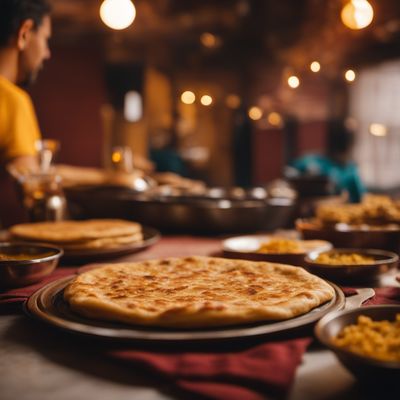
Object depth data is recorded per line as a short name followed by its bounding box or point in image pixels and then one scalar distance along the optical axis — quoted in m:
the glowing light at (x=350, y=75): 2.45
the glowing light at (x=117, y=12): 3.36
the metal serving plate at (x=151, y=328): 1.03
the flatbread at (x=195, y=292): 1.10
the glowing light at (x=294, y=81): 2.86
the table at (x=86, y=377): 0.91
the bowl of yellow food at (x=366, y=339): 0.82
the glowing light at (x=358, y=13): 2.90
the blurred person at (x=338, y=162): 5.04
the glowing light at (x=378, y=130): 3.41
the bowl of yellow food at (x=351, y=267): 1.62
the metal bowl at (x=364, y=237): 2.14
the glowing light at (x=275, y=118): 9.25
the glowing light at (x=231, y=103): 10.35
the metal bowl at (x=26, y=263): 1.50
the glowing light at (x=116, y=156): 3.04
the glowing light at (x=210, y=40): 6.50
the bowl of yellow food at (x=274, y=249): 1.81
